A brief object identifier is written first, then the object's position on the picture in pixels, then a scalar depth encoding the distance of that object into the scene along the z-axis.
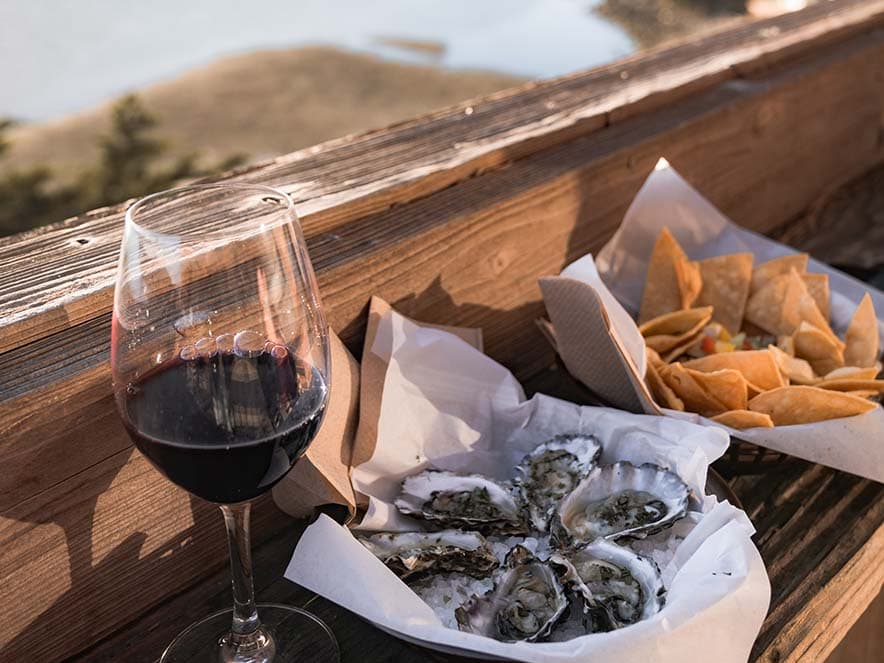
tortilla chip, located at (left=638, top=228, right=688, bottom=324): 1.23
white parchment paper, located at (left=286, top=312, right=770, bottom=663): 0.74
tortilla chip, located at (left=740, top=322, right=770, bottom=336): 1.28
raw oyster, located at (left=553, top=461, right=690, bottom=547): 0.90
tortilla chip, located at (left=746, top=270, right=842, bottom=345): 1.22
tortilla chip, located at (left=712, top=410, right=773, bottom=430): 1.00
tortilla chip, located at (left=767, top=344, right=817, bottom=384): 1.11
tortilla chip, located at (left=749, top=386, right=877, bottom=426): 1.01
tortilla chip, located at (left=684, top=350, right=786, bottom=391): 1.07
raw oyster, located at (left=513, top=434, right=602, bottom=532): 0.95
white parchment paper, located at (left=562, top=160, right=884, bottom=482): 1.28
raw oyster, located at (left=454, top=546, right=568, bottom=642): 0.80
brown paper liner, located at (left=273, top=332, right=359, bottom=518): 0.90
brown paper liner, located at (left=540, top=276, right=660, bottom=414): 1.00
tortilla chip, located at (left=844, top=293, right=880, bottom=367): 1.17
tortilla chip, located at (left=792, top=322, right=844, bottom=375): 1.17
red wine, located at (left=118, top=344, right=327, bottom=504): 0.69
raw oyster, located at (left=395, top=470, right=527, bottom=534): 0.92
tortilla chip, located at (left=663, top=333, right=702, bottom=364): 1.15
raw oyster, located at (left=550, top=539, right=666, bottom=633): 0.80
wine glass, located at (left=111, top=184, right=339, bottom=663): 0.70
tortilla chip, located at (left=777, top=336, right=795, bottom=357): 1.19
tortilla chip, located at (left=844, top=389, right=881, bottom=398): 1.07
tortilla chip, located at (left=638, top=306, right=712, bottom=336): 1.15
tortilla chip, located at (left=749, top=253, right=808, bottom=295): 1.27
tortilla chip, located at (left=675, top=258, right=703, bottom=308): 1.22
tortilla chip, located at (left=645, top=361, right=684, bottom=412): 1.05
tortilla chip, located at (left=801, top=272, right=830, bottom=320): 1.26
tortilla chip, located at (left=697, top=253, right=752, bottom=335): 1.26
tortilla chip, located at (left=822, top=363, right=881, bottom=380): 1.08
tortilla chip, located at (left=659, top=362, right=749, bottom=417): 1.02
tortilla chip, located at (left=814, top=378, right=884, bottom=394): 1.06
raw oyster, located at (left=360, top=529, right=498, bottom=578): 0.85
